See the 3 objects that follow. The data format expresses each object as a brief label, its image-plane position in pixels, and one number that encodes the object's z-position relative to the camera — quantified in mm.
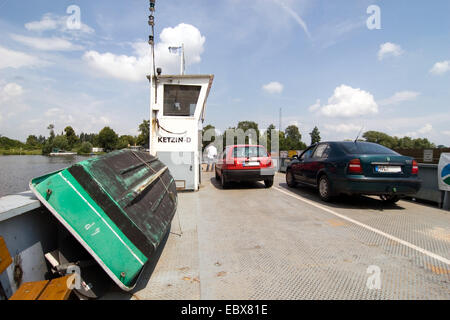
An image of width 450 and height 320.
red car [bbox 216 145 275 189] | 7387
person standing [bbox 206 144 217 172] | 15229
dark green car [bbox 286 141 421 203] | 4875
